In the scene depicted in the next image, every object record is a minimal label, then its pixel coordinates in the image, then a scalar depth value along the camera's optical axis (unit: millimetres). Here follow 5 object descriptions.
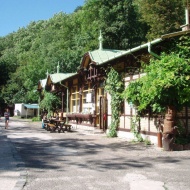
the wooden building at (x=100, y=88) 13122
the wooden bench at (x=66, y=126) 20055
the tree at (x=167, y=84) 10953
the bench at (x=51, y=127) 19828
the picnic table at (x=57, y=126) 19734
